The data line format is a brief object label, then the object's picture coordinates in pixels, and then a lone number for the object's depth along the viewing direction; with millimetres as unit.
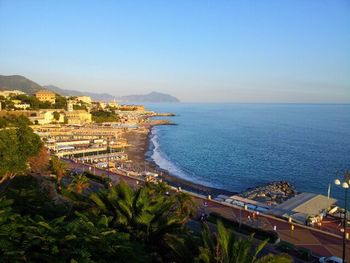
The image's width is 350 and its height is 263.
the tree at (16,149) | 18328
